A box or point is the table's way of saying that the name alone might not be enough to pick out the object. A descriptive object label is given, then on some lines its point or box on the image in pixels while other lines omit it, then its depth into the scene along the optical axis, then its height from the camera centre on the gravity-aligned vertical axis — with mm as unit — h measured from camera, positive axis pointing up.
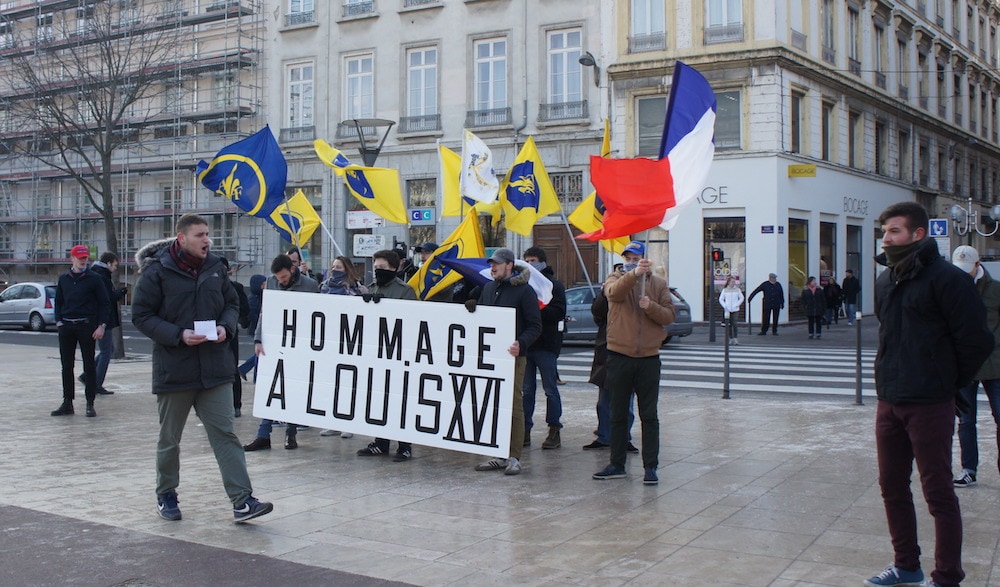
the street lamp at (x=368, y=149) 18328 +2648
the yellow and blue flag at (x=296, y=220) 12066 +1004
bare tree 23797 +6297
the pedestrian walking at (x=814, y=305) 25047 -289
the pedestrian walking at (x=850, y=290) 30375 +88
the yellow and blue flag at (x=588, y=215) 13828 +1079
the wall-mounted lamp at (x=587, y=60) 29000 +6608
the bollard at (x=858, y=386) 12141 -1096
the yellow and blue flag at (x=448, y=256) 9734 +367
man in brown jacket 7598 -470
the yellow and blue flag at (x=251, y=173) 11672 +1392
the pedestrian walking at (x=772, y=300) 26328 -174
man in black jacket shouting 6328 -388
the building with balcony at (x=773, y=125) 28719 +5054
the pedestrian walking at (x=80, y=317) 11234 -223
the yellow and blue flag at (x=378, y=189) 12797 +1325
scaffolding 36969 +6112
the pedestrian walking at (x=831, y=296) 30078 -89
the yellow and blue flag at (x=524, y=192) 13297 +1327
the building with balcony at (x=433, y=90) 31281 +6671
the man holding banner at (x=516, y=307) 8078 -101
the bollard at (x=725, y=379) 12820 -1072
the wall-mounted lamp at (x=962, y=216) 24797 +1883
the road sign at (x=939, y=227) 19703 +1265
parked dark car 21844 -485
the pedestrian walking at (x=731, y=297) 20953 -74
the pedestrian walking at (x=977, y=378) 7047 -581
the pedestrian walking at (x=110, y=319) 12625 -283
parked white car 29578 -269
